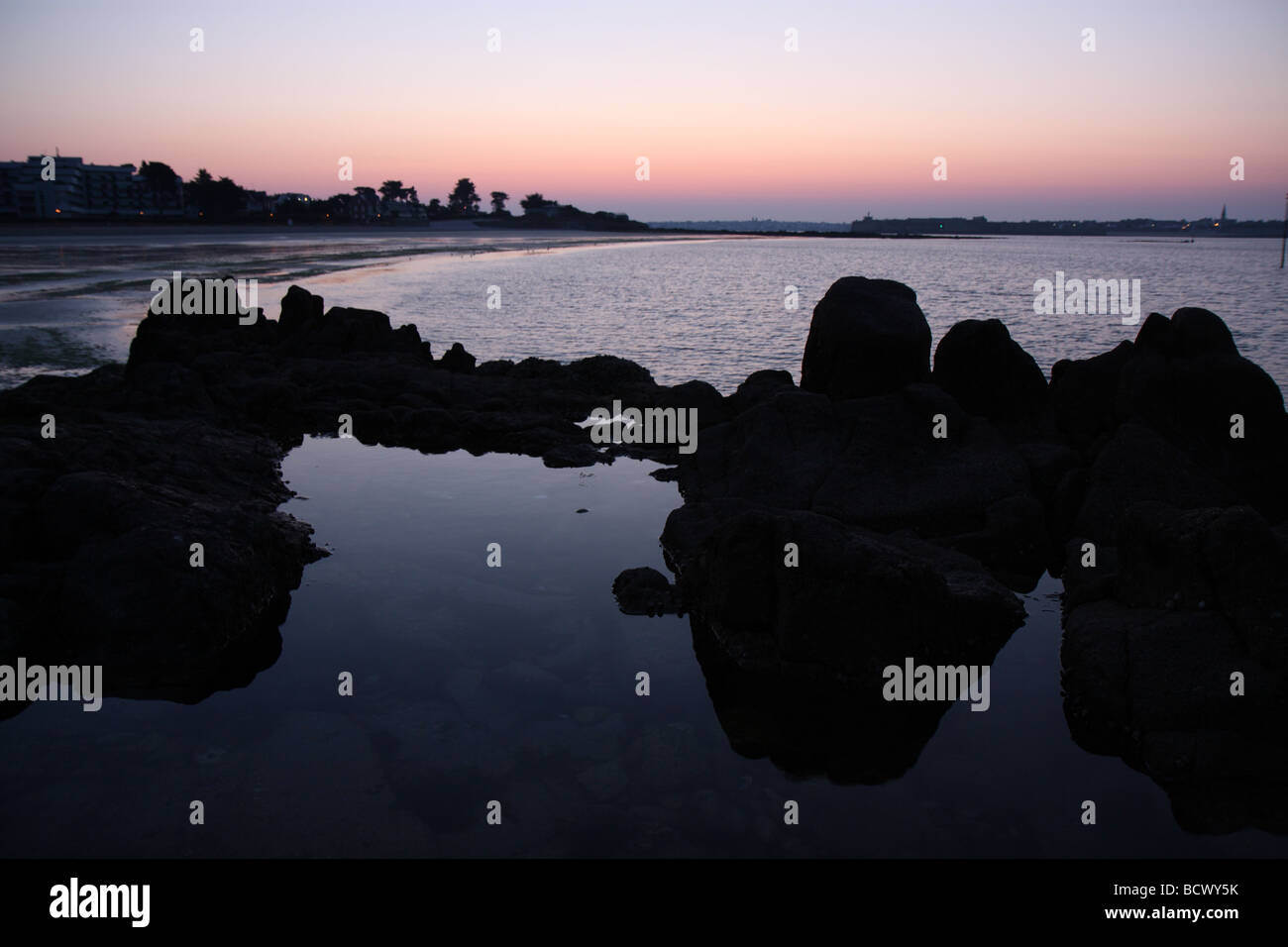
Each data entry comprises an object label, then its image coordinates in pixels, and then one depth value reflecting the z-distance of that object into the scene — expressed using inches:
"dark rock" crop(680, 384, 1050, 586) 529.3
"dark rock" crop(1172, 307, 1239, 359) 624.4
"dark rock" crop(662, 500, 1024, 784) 347.3
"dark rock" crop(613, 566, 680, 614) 455.5
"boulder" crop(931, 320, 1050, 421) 682.8
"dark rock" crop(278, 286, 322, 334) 1178.0
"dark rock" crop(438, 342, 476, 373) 1096.2
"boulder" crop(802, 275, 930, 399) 654.5
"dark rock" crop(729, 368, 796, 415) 804.0
